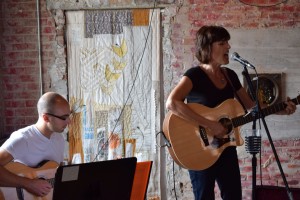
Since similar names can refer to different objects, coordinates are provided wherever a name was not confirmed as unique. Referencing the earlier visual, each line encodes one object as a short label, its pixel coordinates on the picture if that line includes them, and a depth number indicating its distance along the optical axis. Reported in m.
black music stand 1.90
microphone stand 2.91
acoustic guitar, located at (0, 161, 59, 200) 2.49
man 2.45
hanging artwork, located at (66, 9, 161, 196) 4.32
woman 3.06
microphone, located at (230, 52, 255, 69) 2.86
